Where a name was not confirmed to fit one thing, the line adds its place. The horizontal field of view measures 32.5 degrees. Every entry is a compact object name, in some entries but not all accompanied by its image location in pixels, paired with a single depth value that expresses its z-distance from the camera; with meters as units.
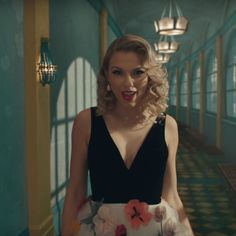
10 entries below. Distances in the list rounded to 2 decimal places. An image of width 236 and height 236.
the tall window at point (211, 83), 10.14
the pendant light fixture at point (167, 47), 8.83
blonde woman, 1.23
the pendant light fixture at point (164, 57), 11.02
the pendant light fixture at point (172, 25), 5.96
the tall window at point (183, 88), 15.75
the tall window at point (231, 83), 7.90
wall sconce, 2.92
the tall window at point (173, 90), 18.20
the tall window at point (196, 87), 12.83
